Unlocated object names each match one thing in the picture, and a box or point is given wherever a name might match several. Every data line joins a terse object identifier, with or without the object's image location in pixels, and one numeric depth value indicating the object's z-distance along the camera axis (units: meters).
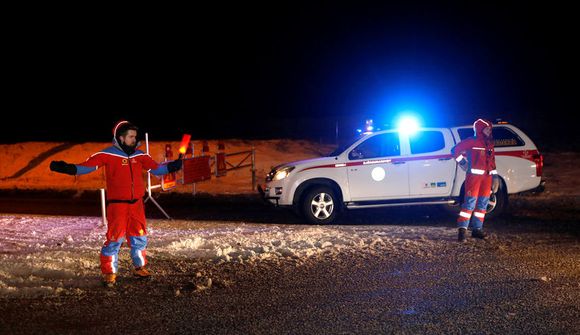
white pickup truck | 12.08
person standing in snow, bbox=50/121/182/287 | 7.02
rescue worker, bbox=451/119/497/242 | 9.79
